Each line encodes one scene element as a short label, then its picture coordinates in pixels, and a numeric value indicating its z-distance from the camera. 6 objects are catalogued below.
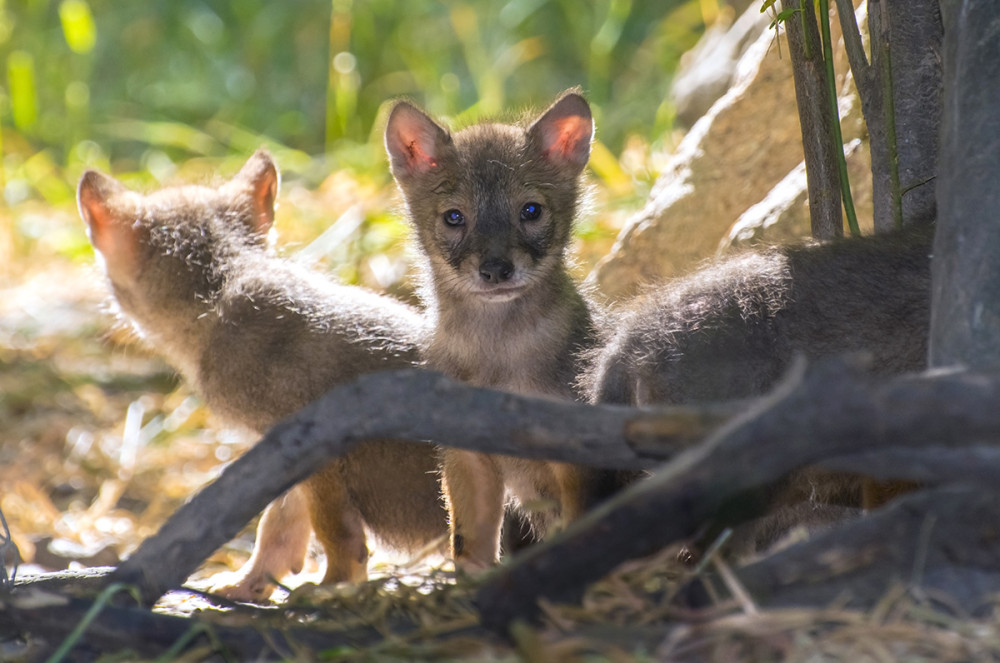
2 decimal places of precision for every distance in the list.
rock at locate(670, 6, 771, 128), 12.95
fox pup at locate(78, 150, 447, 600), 8.28
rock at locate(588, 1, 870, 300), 10.05
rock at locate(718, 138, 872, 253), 8.74
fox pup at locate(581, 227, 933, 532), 6.17
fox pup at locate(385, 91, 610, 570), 7.69
